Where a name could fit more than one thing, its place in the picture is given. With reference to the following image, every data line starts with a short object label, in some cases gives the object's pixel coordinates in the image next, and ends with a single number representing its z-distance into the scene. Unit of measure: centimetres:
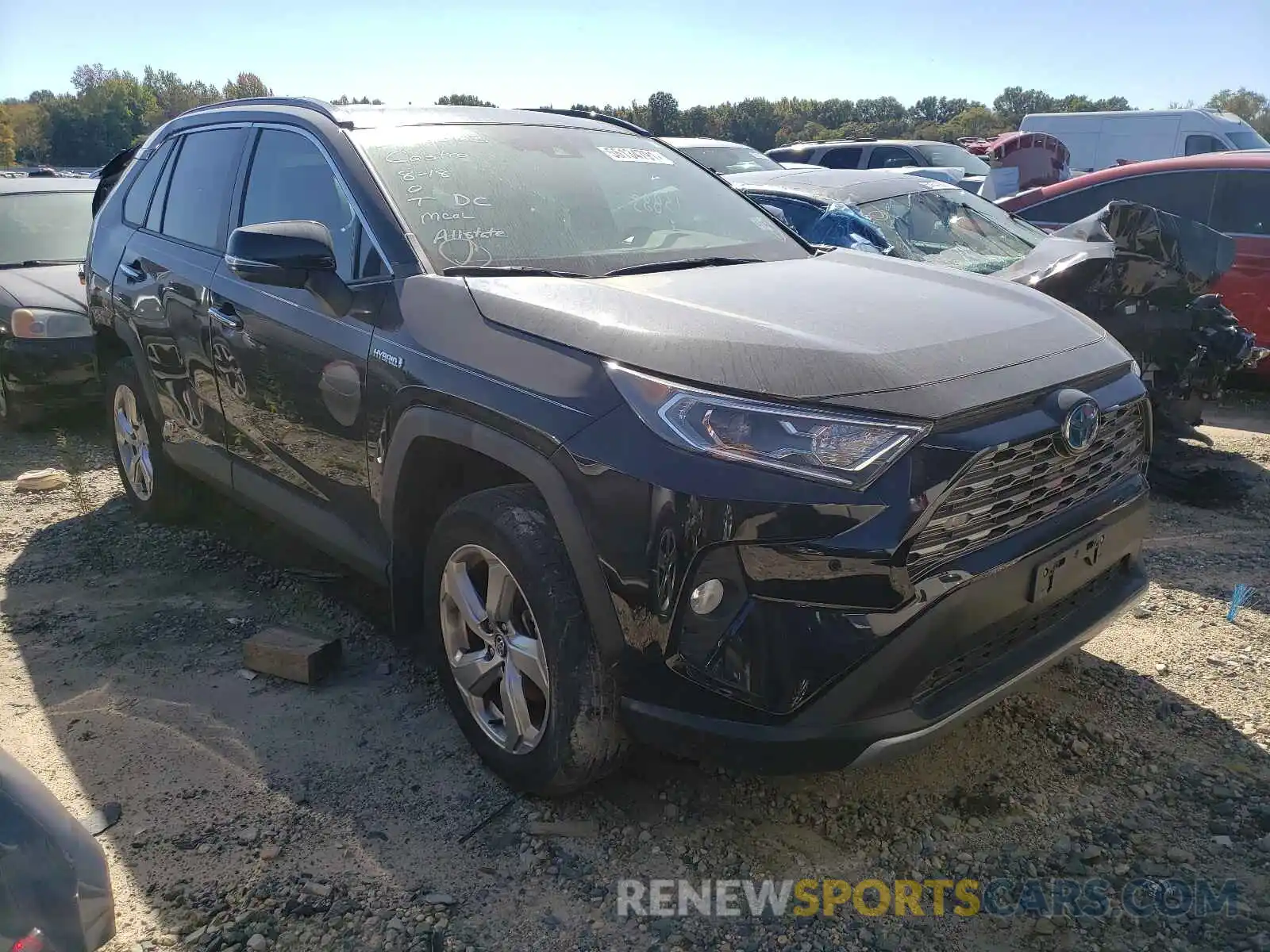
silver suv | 1614
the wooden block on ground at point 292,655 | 339
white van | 1477
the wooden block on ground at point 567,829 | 262
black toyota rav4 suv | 211
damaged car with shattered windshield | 505
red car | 681
